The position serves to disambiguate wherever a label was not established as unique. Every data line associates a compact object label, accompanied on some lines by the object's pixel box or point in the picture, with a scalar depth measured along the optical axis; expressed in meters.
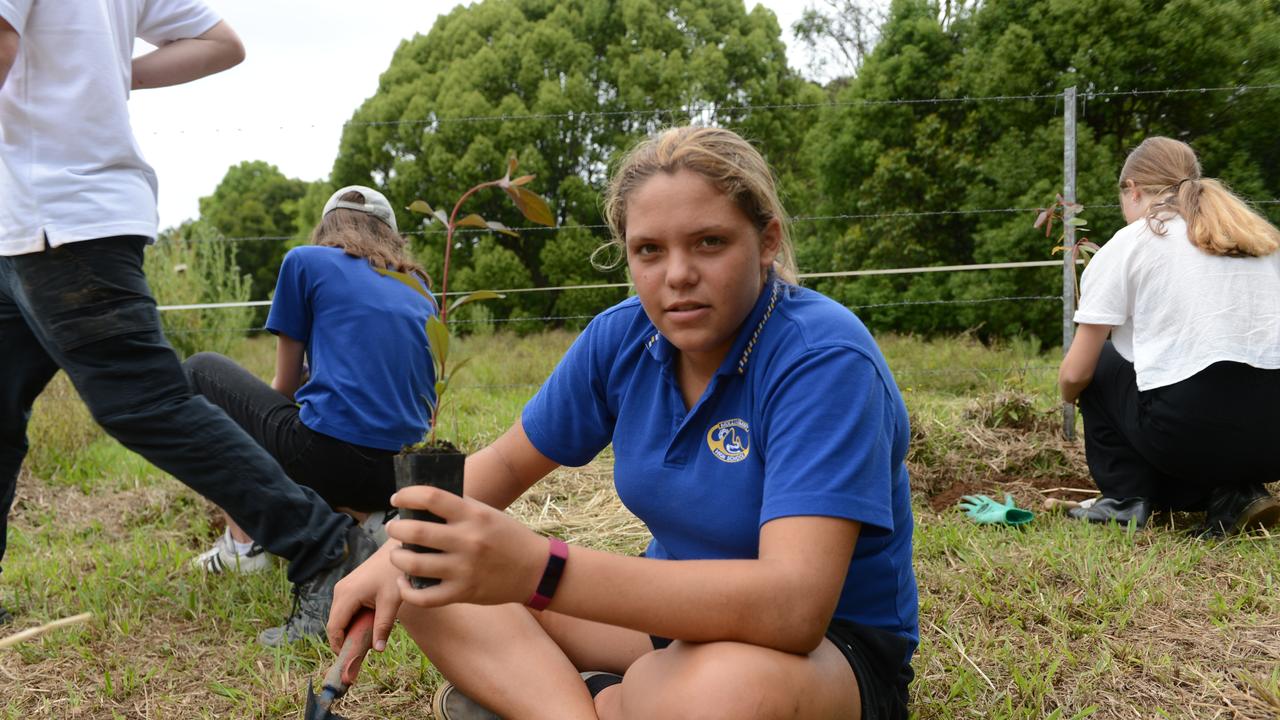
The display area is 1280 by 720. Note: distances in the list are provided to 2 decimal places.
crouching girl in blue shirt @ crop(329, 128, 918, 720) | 1.21
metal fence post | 3.88
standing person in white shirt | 2.01
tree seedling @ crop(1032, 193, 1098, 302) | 3.96
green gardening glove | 3.00
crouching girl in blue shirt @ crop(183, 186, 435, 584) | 2.54
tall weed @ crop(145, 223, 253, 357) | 8.08
